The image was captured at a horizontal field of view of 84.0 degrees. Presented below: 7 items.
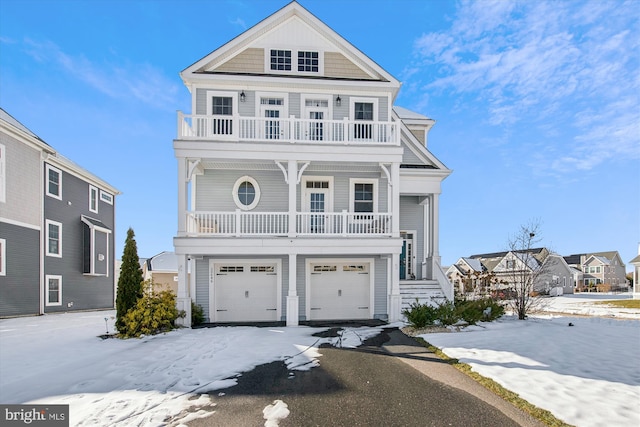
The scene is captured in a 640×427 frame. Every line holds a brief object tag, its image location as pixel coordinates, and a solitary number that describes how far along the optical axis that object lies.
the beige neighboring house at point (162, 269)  26.84
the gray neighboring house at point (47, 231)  14.81
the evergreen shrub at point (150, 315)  10.15
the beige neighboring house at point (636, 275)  31.15
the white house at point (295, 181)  12.42
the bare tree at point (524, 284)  12.28
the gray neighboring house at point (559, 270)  40.72
